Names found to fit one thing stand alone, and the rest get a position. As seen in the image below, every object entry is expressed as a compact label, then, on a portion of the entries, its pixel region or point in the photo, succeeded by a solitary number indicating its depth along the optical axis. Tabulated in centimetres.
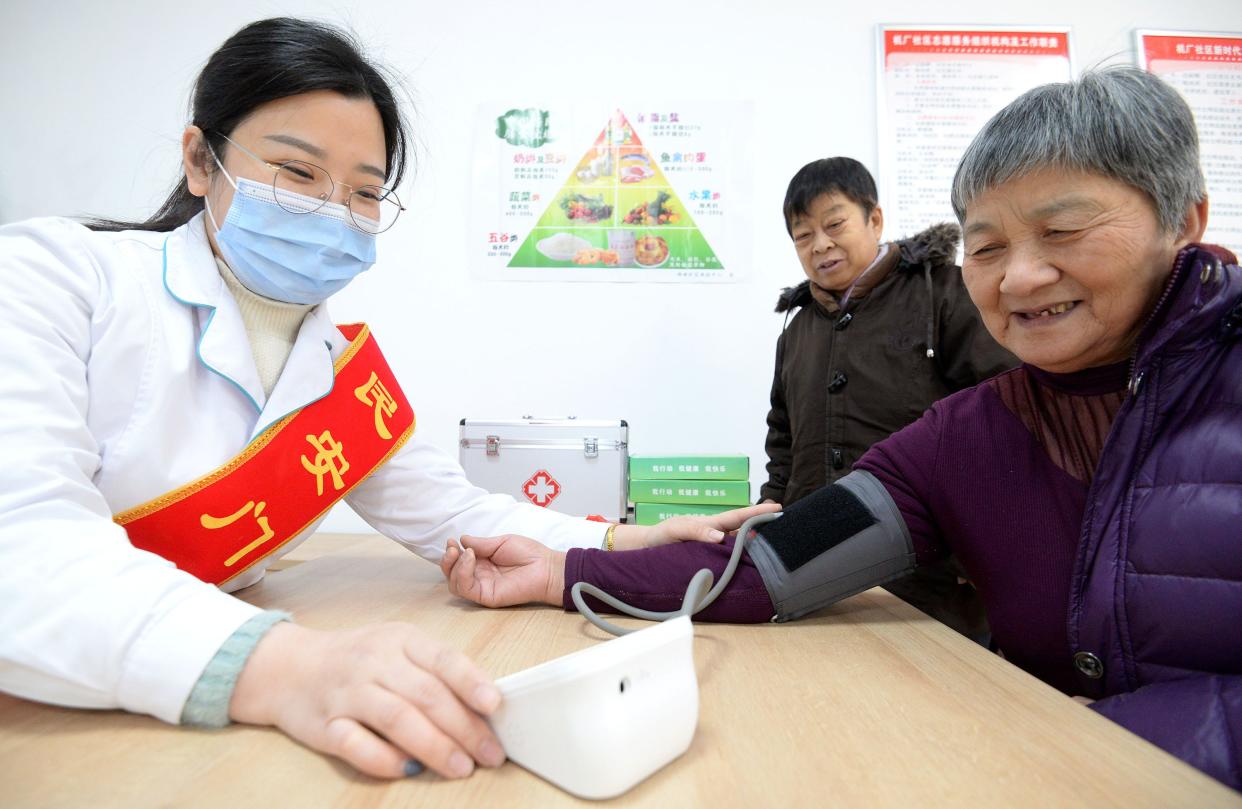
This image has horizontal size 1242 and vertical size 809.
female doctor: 44
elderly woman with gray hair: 58
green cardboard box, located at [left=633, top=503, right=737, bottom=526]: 185
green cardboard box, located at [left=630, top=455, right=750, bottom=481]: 185
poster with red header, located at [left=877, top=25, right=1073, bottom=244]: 217
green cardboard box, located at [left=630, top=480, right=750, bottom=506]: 184
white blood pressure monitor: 37
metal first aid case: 193
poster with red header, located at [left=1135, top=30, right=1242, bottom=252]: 219
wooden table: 37
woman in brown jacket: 146
